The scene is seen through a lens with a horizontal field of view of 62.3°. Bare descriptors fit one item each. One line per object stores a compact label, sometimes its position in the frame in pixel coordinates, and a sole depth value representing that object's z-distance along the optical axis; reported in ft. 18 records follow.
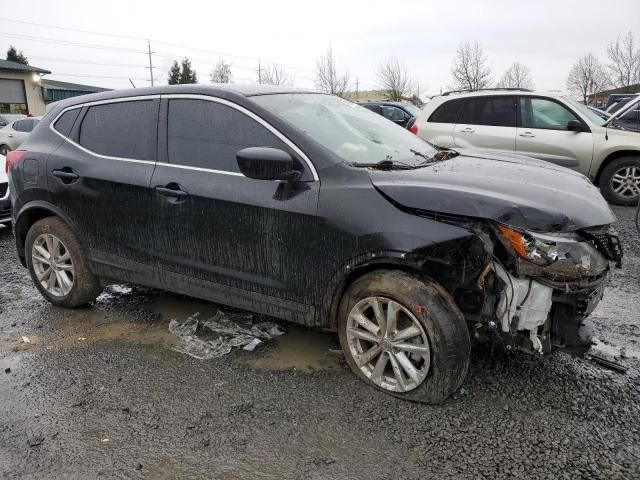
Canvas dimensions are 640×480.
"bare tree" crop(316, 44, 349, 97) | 156.56
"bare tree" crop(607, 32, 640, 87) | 137.39
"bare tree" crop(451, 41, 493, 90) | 148.97
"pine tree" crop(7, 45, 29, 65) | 156.15
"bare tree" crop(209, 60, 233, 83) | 209.56
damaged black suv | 8.91
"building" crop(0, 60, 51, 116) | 101.96
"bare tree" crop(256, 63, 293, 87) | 193.14
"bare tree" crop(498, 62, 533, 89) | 176.96
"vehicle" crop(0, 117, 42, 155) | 50.65
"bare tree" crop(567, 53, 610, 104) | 154.81
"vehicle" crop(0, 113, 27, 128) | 57.98
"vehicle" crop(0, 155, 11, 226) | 23.17
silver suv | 26.32
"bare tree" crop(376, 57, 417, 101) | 164.91
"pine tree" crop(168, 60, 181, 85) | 200.75
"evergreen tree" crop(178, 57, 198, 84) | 199.31
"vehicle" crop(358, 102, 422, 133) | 51.72
